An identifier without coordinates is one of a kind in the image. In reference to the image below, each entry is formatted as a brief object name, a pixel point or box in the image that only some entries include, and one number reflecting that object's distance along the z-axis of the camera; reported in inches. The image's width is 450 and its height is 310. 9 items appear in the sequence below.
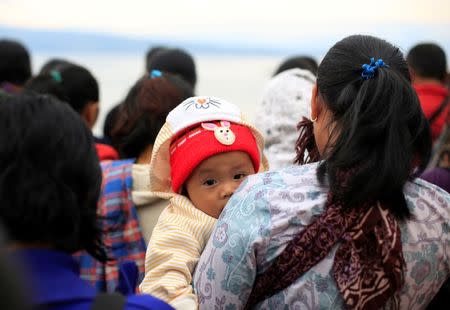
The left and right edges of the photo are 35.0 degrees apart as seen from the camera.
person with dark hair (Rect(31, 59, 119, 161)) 133.5
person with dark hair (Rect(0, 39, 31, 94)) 177.6
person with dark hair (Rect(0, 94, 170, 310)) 47.8
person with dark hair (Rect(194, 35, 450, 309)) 61.9
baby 76.7
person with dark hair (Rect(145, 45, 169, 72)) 219.1
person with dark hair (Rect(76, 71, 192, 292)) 105.8
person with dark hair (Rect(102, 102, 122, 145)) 142.5
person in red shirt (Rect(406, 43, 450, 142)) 187.0
